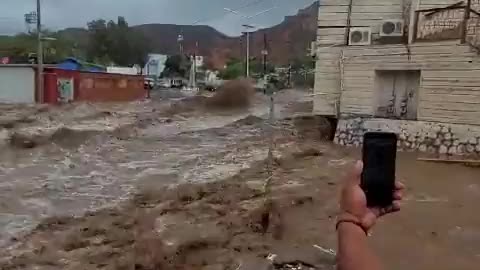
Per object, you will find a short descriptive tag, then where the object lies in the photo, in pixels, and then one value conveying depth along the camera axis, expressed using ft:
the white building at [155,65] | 255.29
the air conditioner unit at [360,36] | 52.49
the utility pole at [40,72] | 106.52
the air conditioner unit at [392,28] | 50.42
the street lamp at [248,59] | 132.96
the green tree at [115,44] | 236.63
